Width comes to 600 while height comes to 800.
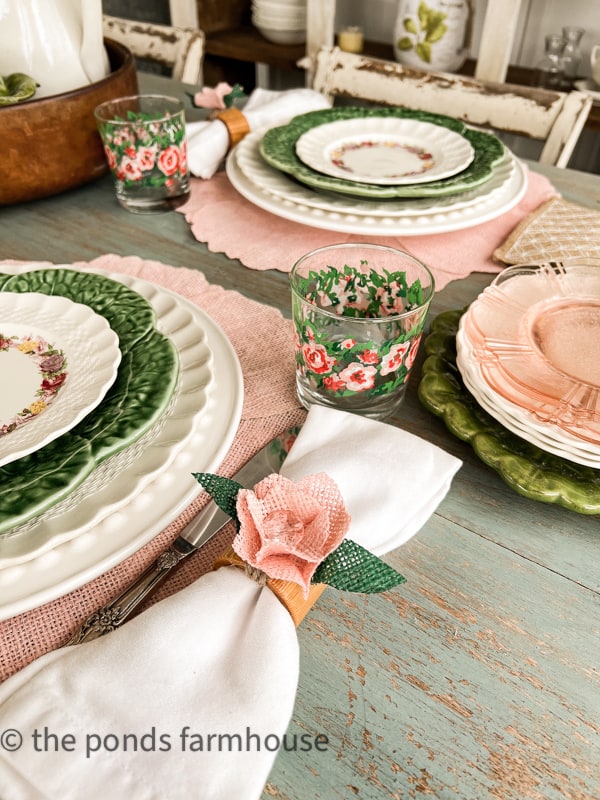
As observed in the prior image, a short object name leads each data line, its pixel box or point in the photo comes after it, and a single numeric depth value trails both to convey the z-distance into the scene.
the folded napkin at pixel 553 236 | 0.67
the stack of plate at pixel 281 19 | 2.00
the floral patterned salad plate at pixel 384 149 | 0.76
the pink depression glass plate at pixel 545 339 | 0.43
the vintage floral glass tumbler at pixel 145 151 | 0.72
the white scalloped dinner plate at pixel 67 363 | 0.37
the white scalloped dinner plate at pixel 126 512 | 0.34
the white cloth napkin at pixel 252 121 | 0.83
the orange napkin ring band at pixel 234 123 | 0.84
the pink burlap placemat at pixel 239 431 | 0.35
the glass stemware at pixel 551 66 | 1.71
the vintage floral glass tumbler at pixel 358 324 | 0.44
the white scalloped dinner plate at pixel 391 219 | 0.67
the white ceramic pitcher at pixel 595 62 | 1.60
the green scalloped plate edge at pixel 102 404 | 0.33
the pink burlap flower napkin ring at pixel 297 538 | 0.32
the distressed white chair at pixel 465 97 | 1.02
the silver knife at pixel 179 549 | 0.35
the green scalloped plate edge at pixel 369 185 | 0.68
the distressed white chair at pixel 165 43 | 1.39
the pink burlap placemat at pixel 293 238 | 0.69
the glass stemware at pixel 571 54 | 1.70
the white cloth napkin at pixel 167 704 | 0.28
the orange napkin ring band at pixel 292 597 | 0.33
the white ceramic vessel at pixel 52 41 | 0.72
